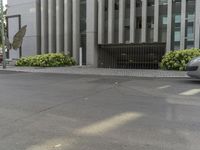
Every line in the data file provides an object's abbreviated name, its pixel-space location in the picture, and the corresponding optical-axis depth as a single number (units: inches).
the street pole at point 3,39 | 839.1
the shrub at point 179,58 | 650.8
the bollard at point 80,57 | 912.9
